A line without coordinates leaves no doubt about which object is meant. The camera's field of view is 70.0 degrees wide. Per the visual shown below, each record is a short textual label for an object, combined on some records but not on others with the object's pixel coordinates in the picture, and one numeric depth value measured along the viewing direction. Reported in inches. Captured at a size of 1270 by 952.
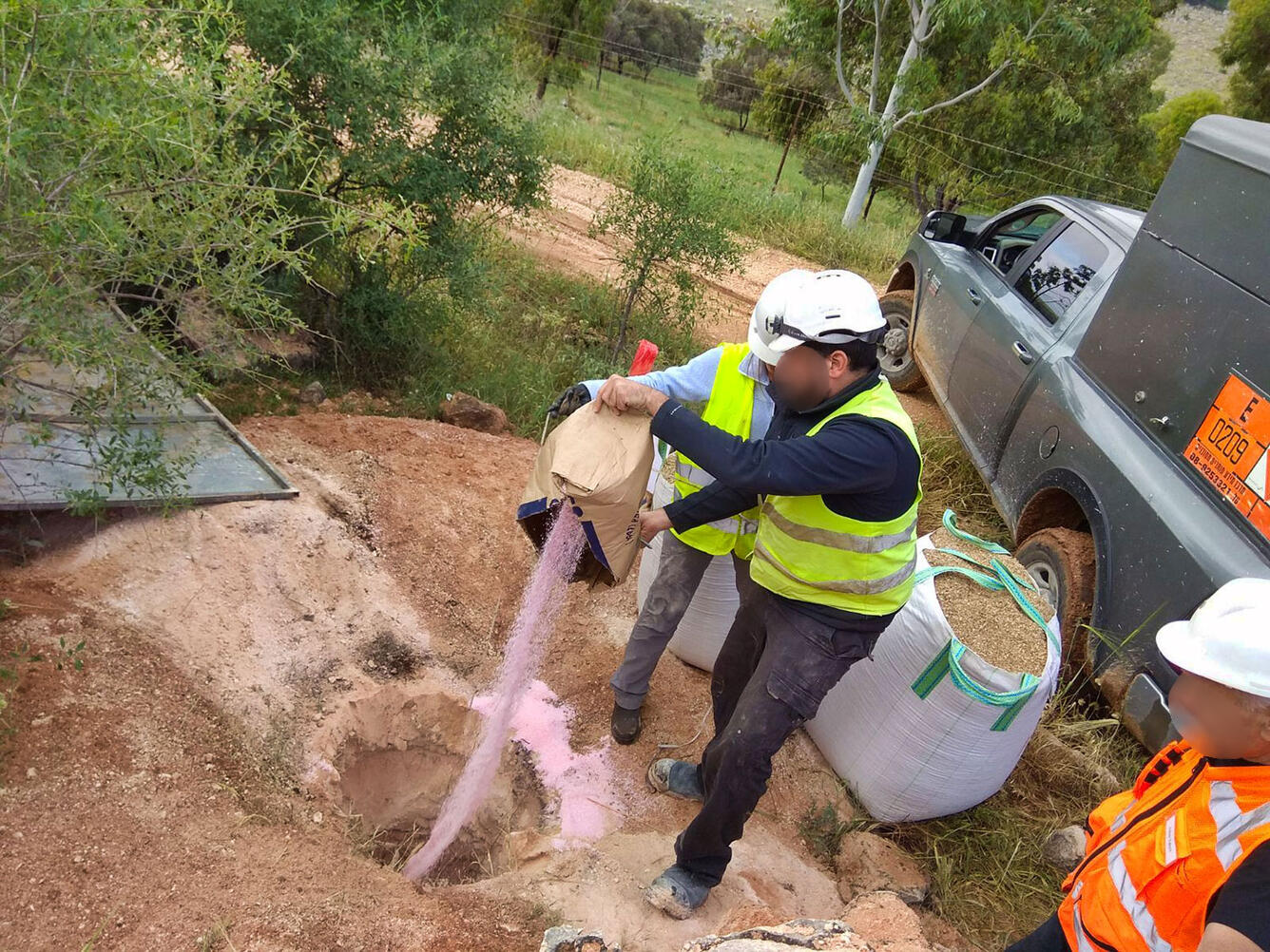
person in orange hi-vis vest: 62.3
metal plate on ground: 125.3
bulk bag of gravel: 119.9
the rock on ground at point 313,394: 207.2
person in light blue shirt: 117.7
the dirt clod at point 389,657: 146.7
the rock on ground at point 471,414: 217.2
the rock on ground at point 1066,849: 131.5
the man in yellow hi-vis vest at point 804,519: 93.0
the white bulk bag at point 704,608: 144.0
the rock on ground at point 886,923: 90.7
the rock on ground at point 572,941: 81.0
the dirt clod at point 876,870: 124.3
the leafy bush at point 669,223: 264.4
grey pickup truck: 132.6
